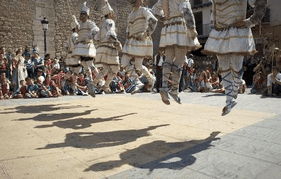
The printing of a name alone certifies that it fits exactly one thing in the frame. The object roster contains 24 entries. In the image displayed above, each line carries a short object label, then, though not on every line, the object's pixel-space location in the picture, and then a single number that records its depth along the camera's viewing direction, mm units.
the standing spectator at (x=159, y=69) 10656
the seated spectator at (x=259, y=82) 9289
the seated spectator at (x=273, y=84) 8132
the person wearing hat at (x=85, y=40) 5711
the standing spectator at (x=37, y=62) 11375
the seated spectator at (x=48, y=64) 11390
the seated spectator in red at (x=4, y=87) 8655
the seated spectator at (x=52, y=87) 9273
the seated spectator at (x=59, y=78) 10125
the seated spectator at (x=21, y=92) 8961
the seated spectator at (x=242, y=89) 9358
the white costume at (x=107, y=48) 5206
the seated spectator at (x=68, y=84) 10094
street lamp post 13004
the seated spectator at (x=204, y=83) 10992
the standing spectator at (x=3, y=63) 9969
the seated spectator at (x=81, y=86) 9938
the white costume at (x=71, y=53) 6305
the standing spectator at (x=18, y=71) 10171
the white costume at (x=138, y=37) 4309
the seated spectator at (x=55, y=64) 12395
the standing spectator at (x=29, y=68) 11117
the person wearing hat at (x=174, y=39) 3479
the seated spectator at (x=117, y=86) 11383
